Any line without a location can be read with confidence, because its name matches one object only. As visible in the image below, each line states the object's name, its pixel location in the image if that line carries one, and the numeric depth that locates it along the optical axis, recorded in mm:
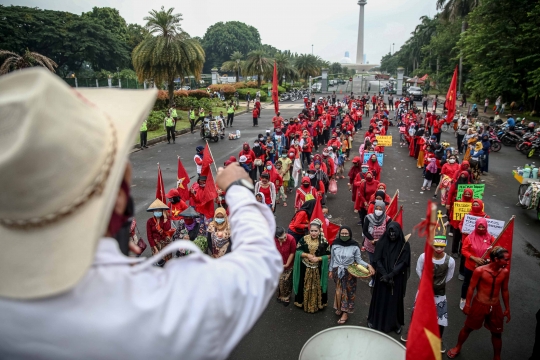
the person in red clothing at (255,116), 24347
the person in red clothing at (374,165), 9781
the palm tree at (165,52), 22781
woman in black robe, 5086
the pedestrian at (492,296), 4480
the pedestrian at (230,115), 23766
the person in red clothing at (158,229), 6367
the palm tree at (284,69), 48262
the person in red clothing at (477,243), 5336
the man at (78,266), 789
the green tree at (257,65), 41628
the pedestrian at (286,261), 5820
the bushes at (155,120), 21781
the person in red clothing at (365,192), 8289
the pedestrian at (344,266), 5488
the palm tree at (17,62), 17266
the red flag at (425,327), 2148
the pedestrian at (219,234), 6034
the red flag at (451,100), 15434
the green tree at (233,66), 49425
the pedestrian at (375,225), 6309
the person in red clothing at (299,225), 6710
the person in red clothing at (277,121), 17319
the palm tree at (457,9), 34178
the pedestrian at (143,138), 17039
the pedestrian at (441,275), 4848
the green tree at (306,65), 55344
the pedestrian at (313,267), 5645
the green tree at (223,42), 79750
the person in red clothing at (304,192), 8016
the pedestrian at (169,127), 18642
